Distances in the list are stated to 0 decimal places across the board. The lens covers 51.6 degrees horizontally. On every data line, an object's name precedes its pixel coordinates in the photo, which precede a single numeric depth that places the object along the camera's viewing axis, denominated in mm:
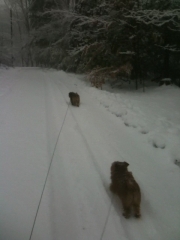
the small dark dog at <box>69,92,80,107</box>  6758
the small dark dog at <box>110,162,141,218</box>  2398
